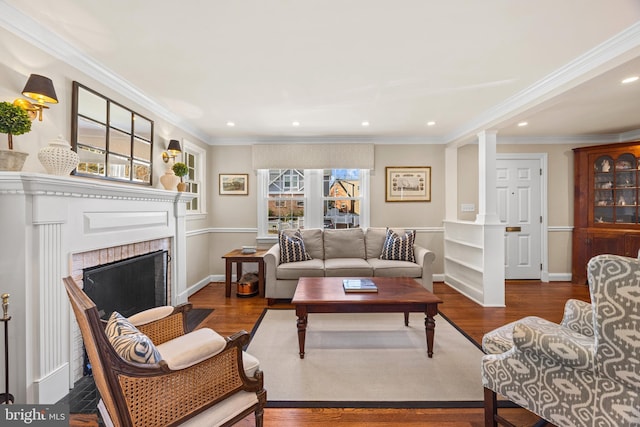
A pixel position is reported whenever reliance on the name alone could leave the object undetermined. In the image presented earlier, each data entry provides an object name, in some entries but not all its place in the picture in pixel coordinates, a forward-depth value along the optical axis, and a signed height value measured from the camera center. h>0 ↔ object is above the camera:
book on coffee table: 2.64 -0.68
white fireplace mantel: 1.64 -0.29
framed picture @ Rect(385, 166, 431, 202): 4.78 +0.44
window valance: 4.65 +0.93
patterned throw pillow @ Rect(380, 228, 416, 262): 4.04 -0.48
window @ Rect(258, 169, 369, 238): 4.82 +0.24
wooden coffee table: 2.38 -0.75
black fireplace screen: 2.26 -0.63
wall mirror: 2.26 +0.67
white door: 4.75 +0.02
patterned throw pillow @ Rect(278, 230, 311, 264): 3.99 -0.49
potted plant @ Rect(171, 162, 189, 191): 3.45 +0.52
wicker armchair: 1.07 -0.71
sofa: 3.72 -0.63
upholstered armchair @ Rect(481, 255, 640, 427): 1.05 -0.64
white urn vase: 1.80 +0.36
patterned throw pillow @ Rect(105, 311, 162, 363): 1.14 -0.52
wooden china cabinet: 4.06 +0.16
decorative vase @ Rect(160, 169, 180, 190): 3.30 +0.38
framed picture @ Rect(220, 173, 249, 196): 4.81 +0.49
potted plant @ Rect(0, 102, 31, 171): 1.55 +0.47
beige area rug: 1.91 -1.20
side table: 3.96 -0.71
